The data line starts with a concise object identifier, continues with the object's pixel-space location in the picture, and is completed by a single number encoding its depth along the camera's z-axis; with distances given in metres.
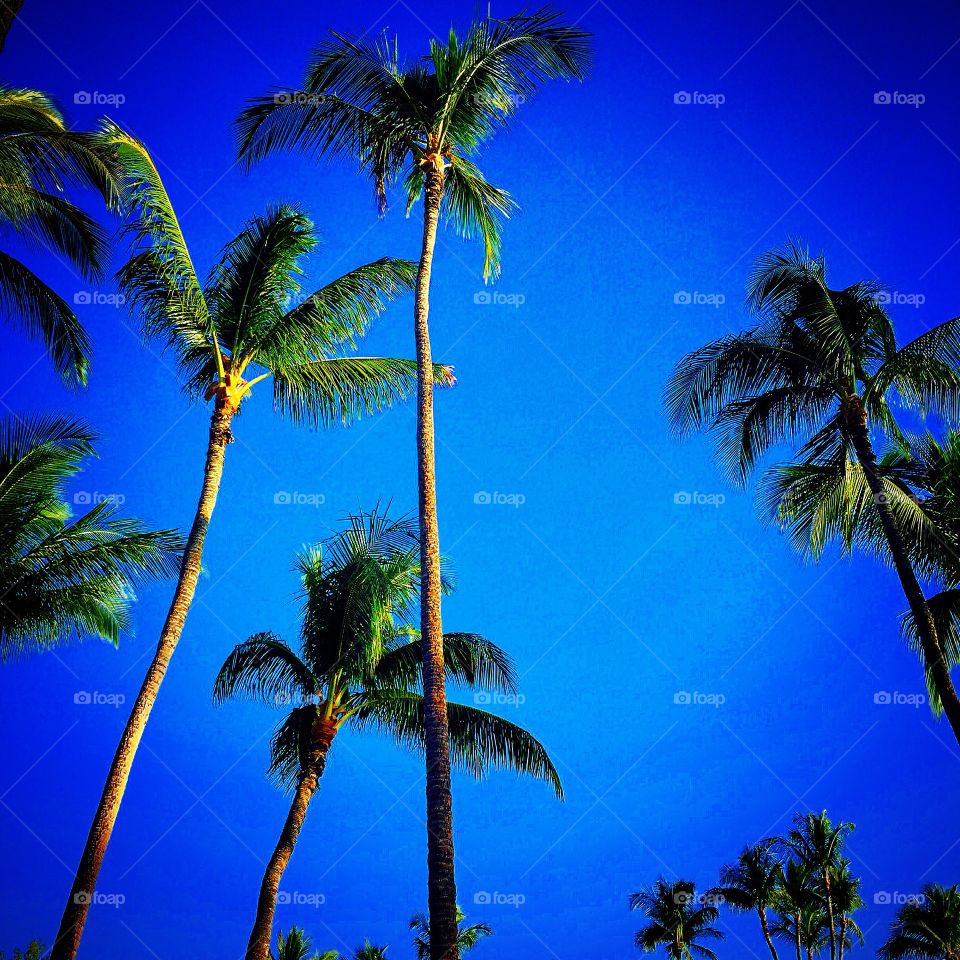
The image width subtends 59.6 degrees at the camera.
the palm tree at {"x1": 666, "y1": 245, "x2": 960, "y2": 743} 15.04
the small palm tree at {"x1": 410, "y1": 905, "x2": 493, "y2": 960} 41.47
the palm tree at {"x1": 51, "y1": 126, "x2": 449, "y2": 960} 13.71
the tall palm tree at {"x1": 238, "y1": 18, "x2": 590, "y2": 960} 13.81
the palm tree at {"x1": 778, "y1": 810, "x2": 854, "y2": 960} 36.81
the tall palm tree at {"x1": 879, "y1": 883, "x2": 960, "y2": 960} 36.88
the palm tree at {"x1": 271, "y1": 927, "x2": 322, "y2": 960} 34.12
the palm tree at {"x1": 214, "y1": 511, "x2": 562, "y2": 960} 16.38
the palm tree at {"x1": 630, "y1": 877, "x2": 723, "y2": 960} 45.03
